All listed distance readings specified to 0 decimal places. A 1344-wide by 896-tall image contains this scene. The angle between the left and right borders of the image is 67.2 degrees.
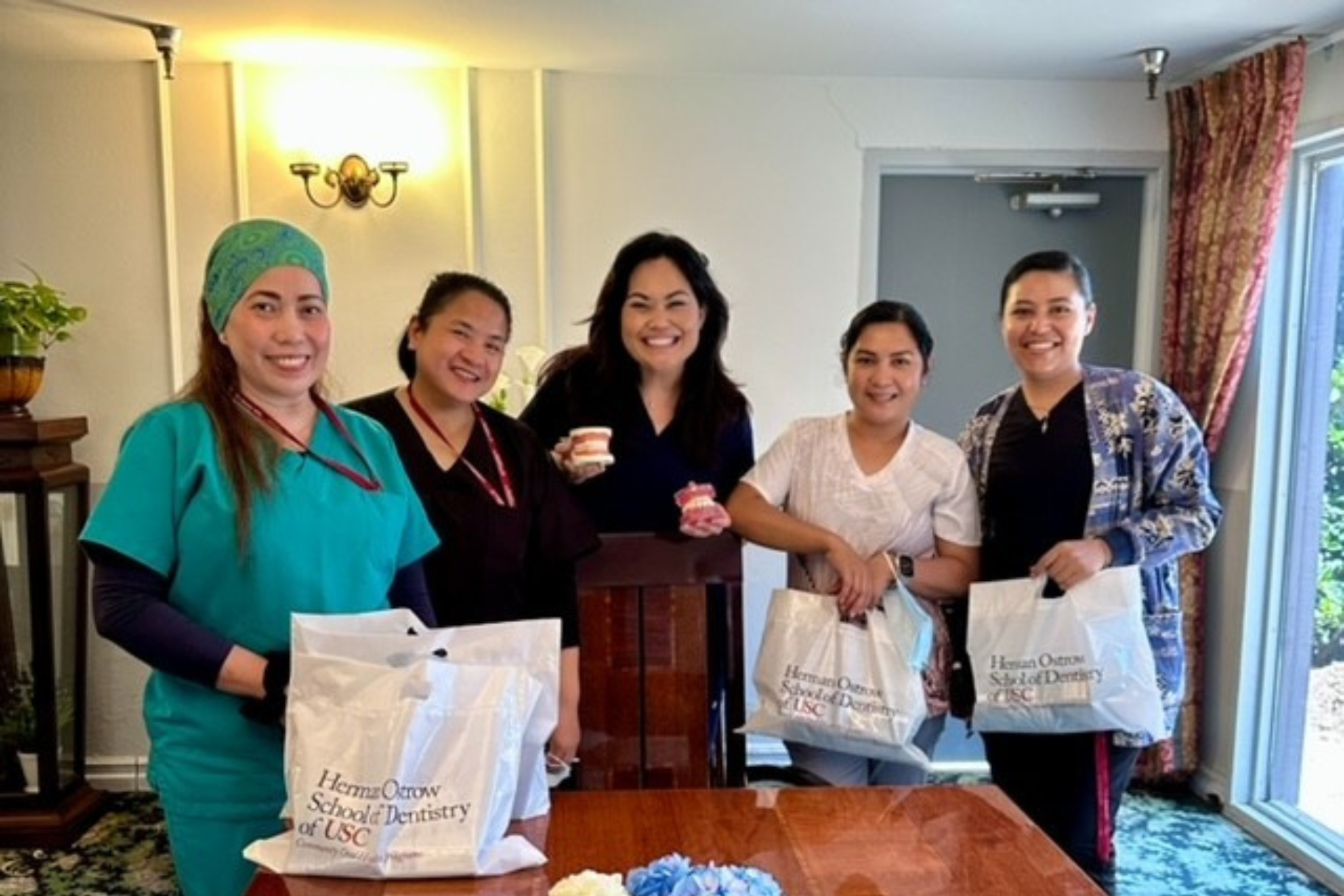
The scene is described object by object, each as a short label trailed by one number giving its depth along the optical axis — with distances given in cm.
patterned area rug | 262
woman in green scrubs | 118
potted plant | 274
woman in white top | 177
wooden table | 111
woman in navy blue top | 189
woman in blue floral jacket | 191
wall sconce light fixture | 303
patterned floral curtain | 272
